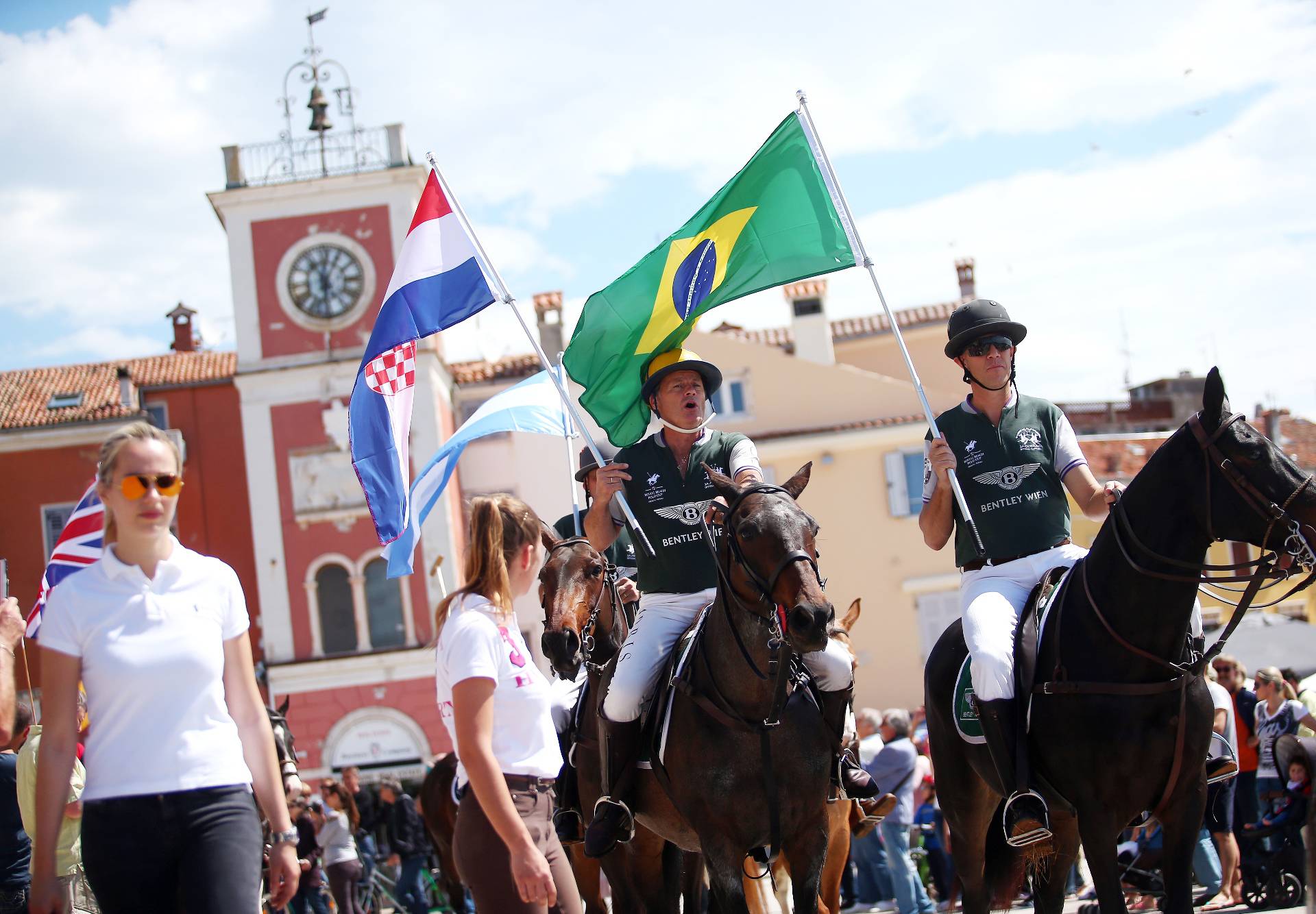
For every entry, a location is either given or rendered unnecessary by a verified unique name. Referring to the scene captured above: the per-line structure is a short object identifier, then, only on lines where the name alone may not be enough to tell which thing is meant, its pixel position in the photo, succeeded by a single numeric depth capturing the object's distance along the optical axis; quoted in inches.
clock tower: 1497.3
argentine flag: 455.8
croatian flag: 367.6
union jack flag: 341.7
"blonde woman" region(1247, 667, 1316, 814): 481.4
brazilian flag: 331.0
